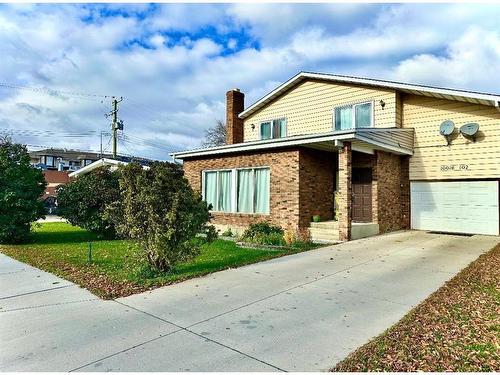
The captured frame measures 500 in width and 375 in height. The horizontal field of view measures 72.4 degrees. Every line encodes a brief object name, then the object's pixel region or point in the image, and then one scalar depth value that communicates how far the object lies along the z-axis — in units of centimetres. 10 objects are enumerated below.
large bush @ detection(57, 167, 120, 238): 1370
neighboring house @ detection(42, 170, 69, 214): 3706
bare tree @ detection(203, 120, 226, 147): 4622
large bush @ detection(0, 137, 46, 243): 1214
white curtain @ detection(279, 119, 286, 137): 1891
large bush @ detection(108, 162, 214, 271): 685
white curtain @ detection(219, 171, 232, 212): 1472
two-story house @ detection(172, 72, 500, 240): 1241
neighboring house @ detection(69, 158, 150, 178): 1972
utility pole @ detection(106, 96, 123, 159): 2955
